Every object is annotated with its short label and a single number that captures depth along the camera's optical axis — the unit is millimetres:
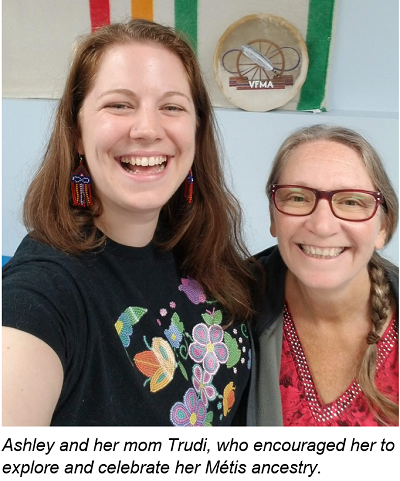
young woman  937
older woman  1152
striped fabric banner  1658
